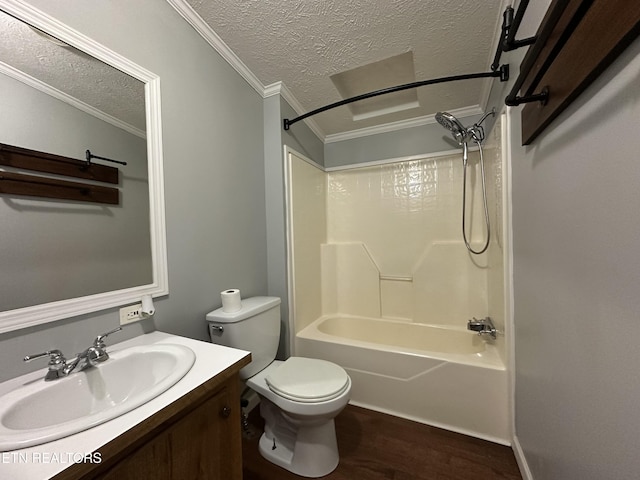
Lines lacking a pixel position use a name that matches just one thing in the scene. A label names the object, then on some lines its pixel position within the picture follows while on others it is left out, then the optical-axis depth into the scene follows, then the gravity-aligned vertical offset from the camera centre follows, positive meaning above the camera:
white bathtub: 1.40 -0.93
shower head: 1.82 +0.84
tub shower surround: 1.48 -0.45
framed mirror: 0.74 +0.29
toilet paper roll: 1.31 -0.34
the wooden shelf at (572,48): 0.47 +0.45
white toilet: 1.15 -0.77
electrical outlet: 0.96 -0.29
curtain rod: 1.28 +0.88
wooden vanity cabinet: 0.50 -0.51
